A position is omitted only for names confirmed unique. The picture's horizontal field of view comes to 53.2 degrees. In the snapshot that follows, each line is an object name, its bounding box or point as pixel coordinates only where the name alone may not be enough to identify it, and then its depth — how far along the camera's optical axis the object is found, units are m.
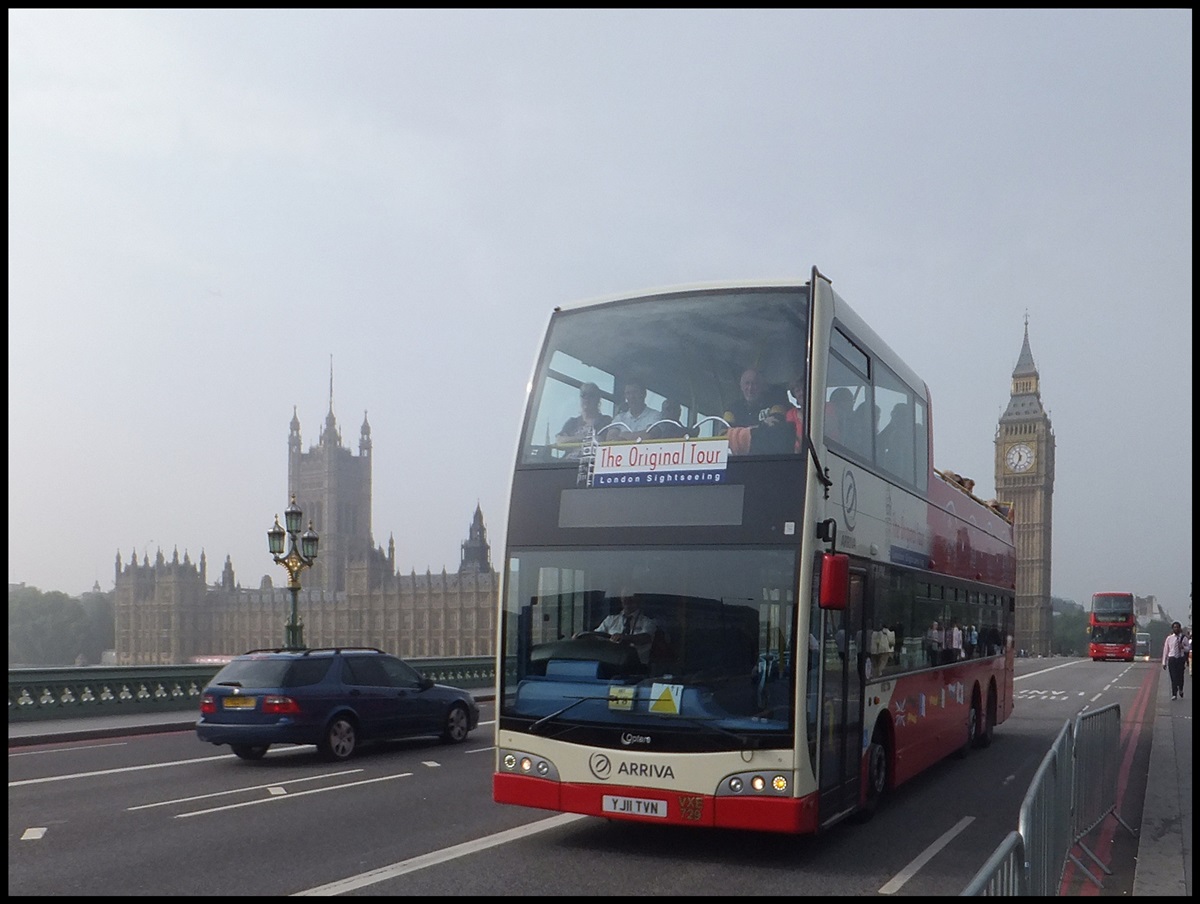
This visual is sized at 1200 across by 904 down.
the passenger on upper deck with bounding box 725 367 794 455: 8.33
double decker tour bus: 7.98
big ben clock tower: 126.69
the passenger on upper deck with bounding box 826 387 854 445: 8.70
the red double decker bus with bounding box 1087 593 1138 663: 60.72
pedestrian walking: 24.70
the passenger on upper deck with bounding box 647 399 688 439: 8.59
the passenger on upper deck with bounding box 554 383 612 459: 8.89
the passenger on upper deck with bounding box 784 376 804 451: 8.27
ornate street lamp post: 25.39
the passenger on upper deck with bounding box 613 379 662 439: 8.74
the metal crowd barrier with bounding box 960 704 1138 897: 4.87
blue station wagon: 13.77
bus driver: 8.24
